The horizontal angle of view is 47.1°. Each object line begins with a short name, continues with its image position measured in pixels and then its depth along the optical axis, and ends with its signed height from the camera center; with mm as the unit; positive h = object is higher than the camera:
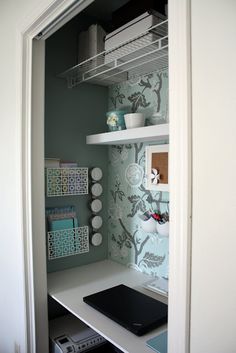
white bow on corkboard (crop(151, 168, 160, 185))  1476 -34
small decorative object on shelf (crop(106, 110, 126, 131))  1549 +286
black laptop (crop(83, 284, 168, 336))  1089 -618
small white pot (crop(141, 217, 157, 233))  1493 -305
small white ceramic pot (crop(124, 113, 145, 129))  1437 +267
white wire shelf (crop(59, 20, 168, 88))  1187 +565
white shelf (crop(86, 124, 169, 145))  1247 +178
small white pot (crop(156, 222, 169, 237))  1387 -308
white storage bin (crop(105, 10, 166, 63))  1169 +629
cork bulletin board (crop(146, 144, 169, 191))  1447 +27
